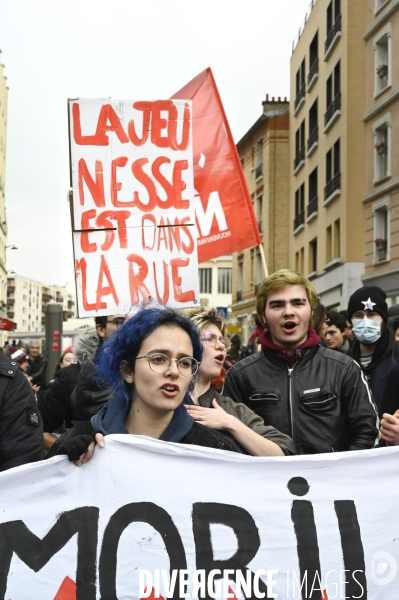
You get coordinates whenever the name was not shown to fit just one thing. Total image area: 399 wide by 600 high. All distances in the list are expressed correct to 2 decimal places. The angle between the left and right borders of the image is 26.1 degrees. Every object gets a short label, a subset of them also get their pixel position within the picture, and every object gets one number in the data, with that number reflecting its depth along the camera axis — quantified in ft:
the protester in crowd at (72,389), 15.47
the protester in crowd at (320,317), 20.27
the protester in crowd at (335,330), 24.38
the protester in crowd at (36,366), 47.98
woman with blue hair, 10.12
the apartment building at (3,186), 230.68
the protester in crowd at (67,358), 37.04
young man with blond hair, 12.98
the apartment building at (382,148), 75.41
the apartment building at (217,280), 231.91
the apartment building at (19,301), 620.49
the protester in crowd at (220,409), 11.04
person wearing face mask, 19.10
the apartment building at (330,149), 84.84
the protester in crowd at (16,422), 11.24
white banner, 9.87
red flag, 21.44
